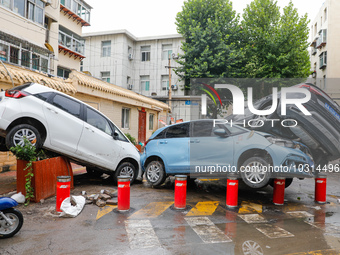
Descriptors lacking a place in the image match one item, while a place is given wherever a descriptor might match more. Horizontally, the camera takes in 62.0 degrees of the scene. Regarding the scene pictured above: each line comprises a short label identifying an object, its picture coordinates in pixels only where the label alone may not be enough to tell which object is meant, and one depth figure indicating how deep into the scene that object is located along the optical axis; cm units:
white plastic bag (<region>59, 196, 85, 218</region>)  574
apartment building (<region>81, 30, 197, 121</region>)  3083
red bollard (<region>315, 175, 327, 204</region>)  753
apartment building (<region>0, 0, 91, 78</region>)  1463
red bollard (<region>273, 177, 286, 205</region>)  717
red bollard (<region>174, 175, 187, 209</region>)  651
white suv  678
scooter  453
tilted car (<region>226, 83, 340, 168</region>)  624
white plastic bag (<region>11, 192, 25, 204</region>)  625
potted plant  625
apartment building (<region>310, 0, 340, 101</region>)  2845
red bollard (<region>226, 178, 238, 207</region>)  670
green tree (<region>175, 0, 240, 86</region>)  1961
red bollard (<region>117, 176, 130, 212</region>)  618
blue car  647
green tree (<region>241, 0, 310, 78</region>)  1964
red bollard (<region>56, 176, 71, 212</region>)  592
